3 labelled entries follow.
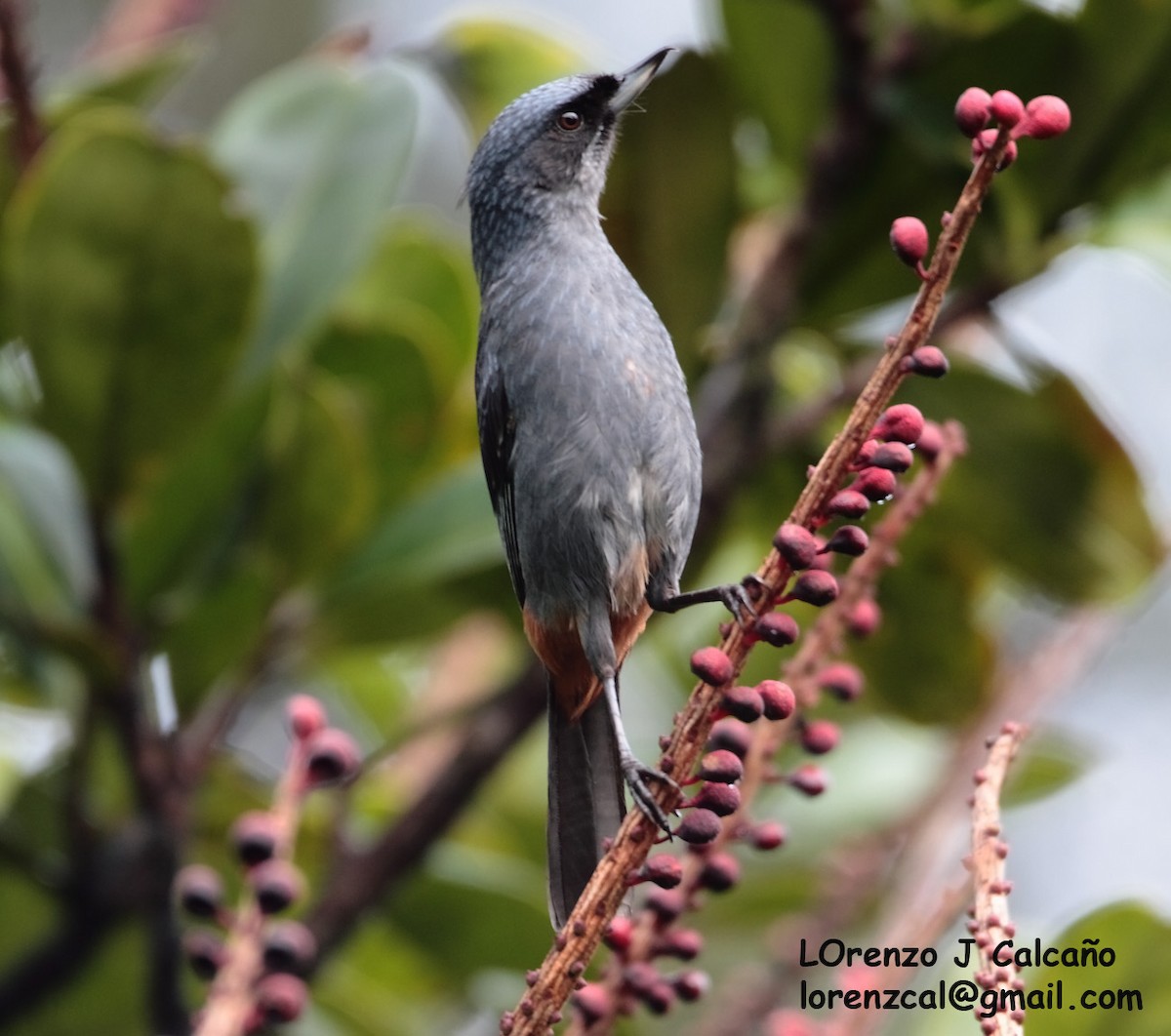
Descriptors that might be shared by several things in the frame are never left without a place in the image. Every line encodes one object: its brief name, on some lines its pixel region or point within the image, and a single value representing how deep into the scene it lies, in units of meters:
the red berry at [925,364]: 2.76
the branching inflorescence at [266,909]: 3.02
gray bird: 4.67
